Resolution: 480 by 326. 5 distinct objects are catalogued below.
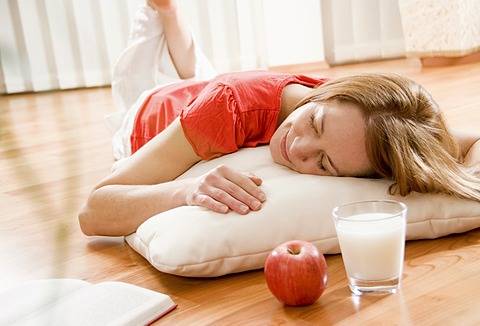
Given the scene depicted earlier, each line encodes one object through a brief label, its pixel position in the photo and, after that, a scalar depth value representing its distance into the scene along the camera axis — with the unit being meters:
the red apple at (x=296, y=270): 1.05
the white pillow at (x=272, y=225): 1.25
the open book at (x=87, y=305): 1.06
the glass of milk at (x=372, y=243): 1.07
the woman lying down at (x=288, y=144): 1.34
